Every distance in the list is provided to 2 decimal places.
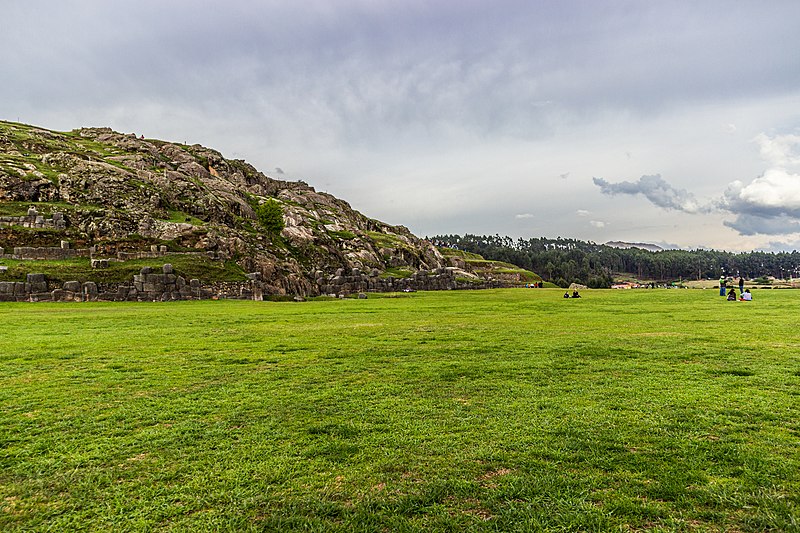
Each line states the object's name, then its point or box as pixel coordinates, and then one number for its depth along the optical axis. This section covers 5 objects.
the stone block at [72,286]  36.38
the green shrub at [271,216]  73.25
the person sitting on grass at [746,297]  33.03
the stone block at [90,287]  37.06
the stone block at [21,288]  34.72
